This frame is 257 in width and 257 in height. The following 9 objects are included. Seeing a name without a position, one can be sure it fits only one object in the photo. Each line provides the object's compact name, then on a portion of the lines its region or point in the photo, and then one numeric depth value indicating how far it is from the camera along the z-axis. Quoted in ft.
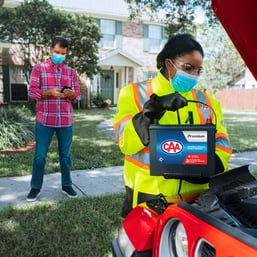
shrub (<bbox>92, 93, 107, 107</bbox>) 65.05
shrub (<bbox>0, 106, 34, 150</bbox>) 23.23
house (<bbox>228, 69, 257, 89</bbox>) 115.24
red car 3.41
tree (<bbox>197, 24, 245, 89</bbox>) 75.77
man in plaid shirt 11.89
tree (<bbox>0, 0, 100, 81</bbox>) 48.34
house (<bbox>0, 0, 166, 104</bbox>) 65.57
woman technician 5.61
